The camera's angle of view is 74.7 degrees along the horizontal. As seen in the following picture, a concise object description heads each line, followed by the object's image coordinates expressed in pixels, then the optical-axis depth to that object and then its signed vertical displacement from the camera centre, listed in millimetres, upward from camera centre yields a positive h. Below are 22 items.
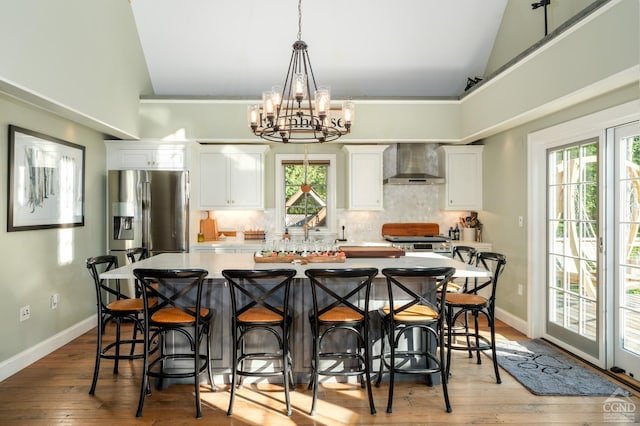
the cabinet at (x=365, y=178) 5809 +473
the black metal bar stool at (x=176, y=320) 2836 -760
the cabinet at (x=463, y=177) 5863 +490
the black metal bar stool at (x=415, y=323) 2871 -790
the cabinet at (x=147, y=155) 5363 +735
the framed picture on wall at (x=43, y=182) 3670 +300
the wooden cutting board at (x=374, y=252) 3838 -368
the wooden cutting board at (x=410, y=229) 6145 -250
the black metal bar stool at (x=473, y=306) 3363 -756
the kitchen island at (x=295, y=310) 3330 -785
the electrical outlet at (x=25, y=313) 3764 -912
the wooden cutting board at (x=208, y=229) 5855 -235
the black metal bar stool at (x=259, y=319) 2820 -755
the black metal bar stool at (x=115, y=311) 3221 -773
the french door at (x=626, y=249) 3359 -307
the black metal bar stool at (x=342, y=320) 2837 -762
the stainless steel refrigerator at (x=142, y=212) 5160 +2
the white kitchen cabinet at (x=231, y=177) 5770 +487
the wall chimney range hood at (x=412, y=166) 5762 +636
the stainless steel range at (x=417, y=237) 5566 -346
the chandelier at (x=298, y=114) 3064 +750
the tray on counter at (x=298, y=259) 3514 -394
